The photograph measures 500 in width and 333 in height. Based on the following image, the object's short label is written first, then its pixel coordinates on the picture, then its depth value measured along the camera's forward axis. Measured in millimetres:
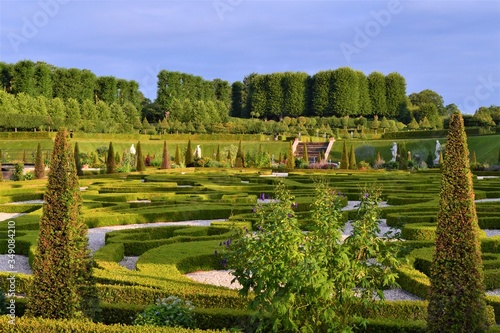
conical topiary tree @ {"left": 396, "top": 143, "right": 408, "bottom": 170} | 28069
